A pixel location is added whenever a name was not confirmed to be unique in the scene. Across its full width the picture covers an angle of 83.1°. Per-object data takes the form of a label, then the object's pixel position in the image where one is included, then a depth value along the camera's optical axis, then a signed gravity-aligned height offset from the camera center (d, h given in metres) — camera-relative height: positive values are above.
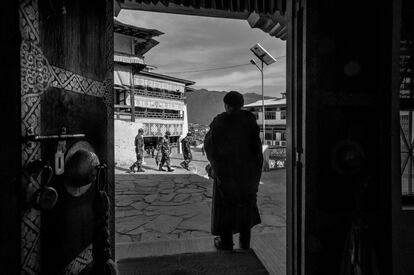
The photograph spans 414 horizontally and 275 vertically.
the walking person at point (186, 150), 13.80 -0.95
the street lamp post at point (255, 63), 15.95 +5.08
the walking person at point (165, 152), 12.91 -1.00
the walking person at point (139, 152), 12.72 -0.97
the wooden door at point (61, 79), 1.32 +0.40
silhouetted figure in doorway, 3.65 -0.50
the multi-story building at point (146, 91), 22.17 +5.18
